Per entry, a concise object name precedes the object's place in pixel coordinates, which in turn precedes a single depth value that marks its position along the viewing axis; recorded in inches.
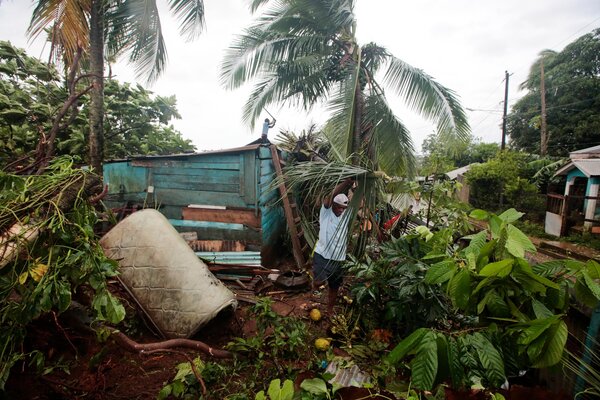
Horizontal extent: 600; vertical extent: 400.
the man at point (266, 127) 199.9
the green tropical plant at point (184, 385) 70.9
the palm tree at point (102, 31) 148.9
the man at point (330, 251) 129.0
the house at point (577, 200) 349.2
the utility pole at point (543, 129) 642.2
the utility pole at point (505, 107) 605.6
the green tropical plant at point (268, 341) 88.0
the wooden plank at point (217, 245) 183.0
